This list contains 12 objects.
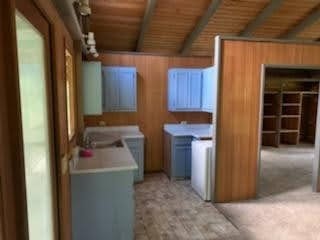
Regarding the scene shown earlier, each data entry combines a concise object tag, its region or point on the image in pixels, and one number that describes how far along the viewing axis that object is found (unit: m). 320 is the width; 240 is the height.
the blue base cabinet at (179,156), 4.29
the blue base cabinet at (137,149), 4.18
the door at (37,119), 1.16
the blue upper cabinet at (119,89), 4.20
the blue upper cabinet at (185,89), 4.53
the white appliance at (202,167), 3.51
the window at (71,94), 2.71
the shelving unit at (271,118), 7.25
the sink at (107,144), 3.52
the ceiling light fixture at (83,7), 2.41
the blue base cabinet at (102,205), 2.23
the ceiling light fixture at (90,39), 3.26
